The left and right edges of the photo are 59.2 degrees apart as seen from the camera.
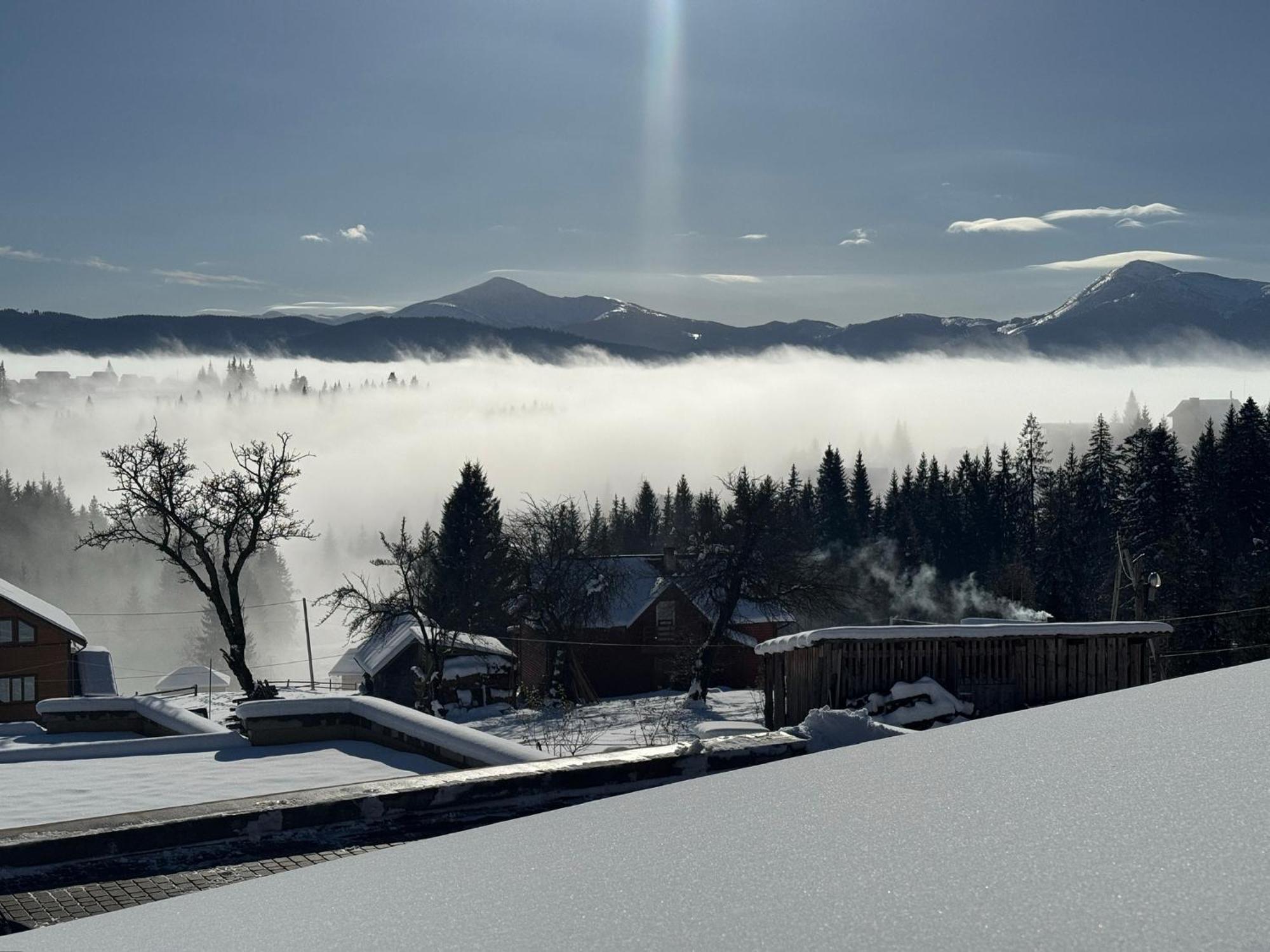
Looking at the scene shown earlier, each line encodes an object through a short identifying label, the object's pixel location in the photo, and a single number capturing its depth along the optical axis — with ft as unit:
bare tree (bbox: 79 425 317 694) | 104.47
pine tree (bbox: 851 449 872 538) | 358.64
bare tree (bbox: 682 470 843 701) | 154.10
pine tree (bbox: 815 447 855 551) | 353.10
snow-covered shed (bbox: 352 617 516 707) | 183.52
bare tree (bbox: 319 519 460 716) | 150.61
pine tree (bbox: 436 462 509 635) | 201.77
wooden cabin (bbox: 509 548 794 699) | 178.40
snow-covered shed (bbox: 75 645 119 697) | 163.53
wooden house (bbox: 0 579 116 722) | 156.15
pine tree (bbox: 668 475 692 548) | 463.83
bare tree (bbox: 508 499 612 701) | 171.01
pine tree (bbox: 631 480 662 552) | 465.47
